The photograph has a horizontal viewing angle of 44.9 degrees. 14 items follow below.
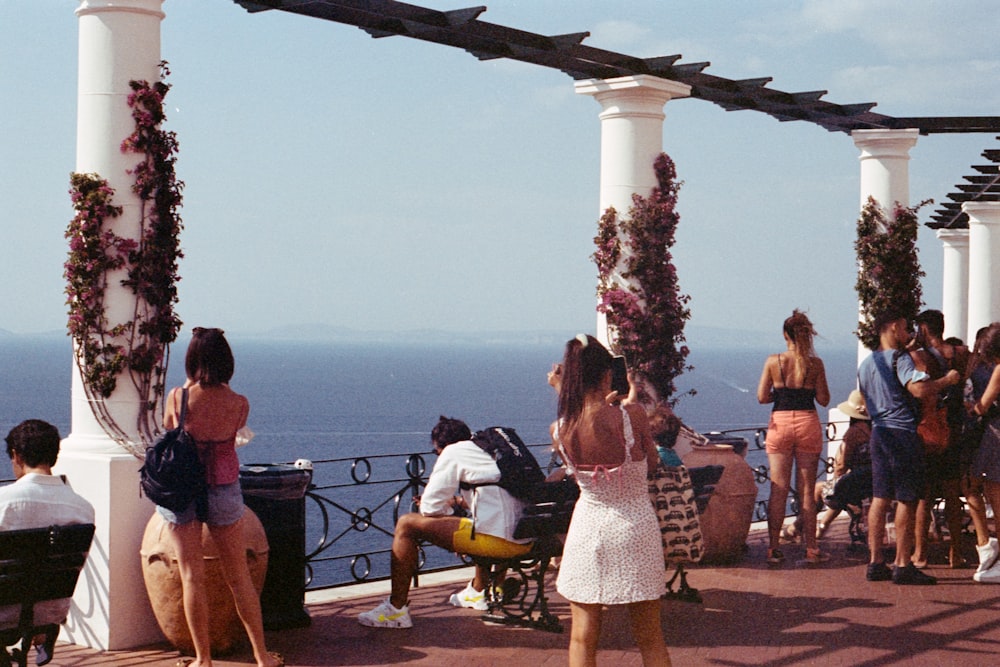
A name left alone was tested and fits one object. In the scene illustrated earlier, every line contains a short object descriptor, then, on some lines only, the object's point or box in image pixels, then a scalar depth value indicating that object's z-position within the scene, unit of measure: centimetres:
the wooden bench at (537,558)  600
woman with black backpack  507
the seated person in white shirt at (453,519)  593
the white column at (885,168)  1096
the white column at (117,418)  566
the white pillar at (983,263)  1473
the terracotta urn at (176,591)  546
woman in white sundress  435
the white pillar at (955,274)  1791
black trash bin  599
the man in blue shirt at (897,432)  705
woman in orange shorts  768
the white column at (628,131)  847
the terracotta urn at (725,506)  778
